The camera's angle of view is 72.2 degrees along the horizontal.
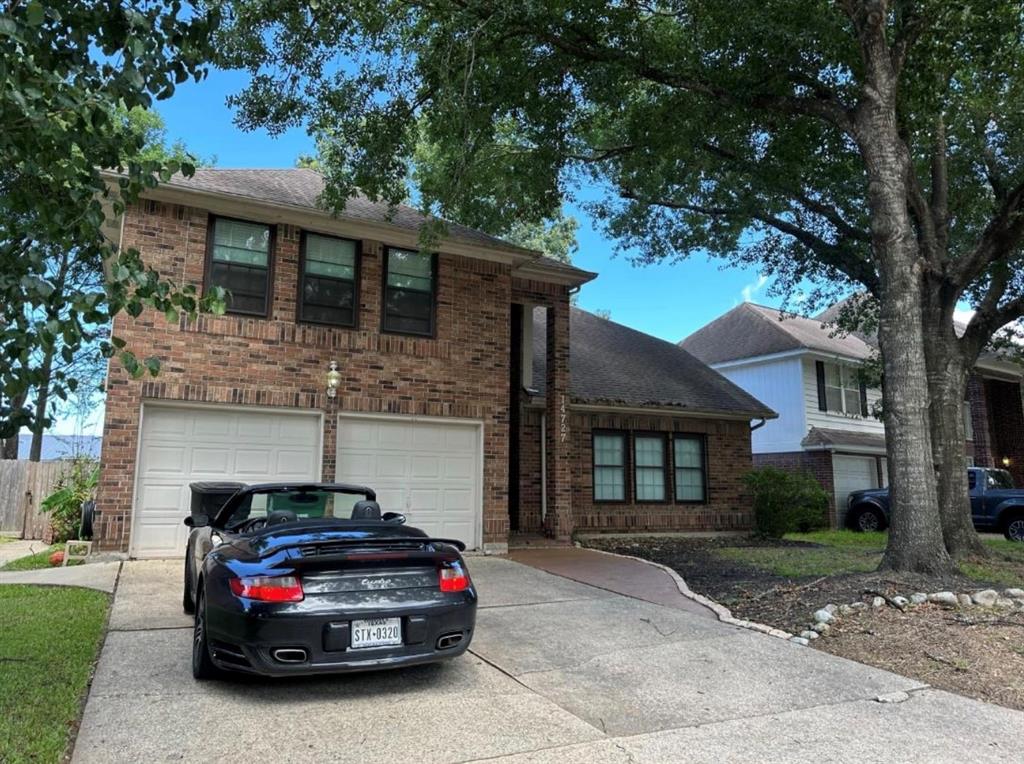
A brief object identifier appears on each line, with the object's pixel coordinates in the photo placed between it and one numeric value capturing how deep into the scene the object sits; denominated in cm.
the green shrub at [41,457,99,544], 1204
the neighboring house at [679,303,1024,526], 2078
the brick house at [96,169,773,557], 1003
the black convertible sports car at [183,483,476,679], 432
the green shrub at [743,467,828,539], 1597
